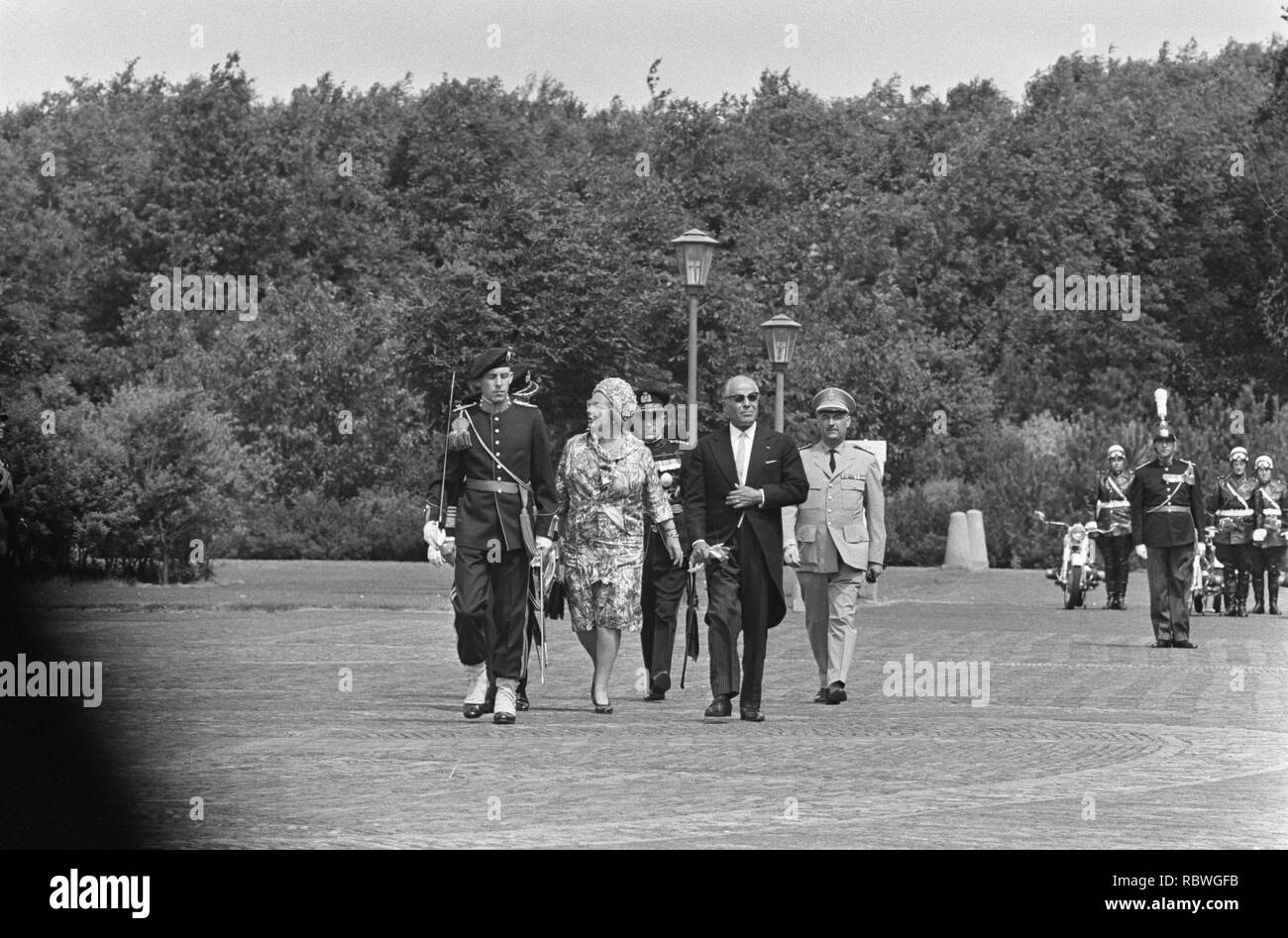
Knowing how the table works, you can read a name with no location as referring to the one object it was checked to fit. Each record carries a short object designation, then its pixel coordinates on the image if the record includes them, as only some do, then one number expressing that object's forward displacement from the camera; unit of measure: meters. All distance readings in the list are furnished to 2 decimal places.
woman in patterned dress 13.68
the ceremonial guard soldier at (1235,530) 28.12
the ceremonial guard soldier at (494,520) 13.19
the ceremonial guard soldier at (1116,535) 29.25
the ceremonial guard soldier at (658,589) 15.02
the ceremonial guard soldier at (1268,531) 27.92
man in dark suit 13.45
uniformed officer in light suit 14.76
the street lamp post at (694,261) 26.56
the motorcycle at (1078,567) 29.12
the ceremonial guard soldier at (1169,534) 21.30
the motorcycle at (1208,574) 28.69
